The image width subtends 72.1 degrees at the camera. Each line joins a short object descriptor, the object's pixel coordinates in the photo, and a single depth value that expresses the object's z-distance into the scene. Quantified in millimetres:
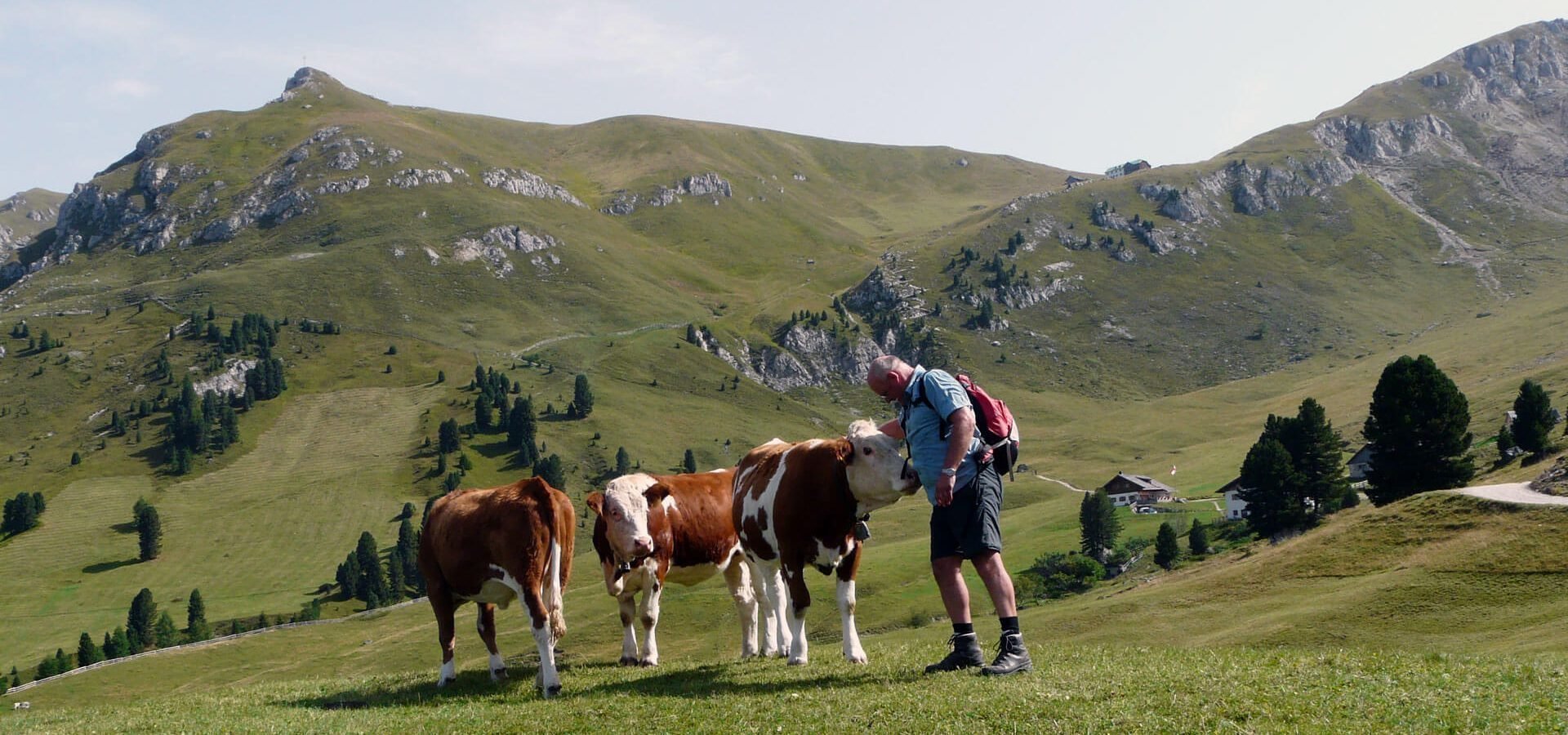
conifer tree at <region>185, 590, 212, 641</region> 153875
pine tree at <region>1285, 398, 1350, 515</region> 106312
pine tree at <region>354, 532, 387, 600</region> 171638
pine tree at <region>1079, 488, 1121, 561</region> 129875
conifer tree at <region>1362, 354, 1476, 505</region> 85312
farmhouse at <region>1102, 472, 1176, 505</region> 166625
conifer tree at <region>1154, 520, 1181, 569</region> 114812
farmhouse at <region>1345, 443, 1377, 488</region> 136500
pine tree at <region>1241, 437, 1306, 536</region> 105125
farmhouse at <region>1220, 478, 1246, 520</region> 137500
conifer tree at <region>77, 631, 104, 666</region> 139750
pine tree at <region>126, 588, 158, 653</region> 156125
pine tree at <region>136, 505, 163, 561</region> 191250
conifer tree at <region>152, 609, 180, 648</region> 151500
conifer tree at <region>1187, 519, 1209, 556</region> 117125
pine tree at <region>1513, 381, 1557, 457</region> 101750
